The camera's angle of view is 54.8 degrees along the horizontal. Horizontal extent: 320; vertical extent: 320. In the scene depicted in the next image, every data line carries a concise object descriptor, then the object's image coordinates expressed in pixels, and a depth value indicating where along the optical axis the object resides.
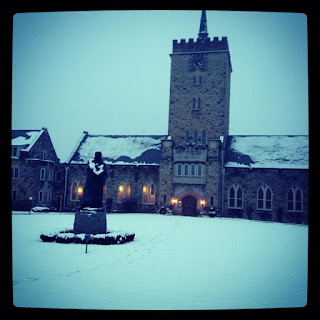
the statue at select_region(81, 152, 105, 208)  12.15
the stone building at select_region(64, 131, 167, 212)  30.89
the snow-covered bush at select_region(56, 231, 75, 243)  11.04
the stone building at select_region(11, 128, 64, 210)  31.30
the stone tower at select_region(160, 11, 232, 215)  28.86
